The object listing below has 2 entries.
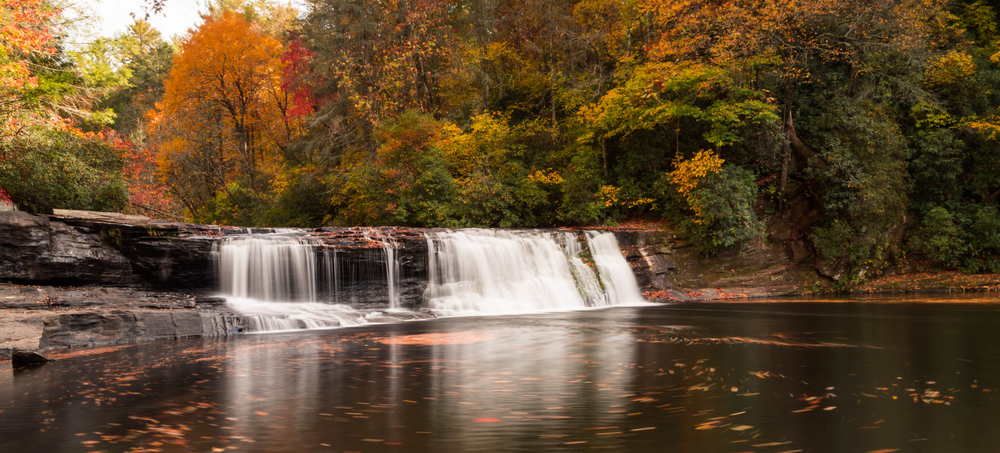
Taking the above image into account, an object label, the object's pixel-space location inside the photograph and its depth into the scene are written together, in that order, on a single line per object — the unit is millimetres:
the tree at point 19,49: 12469
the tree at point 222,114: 27719
